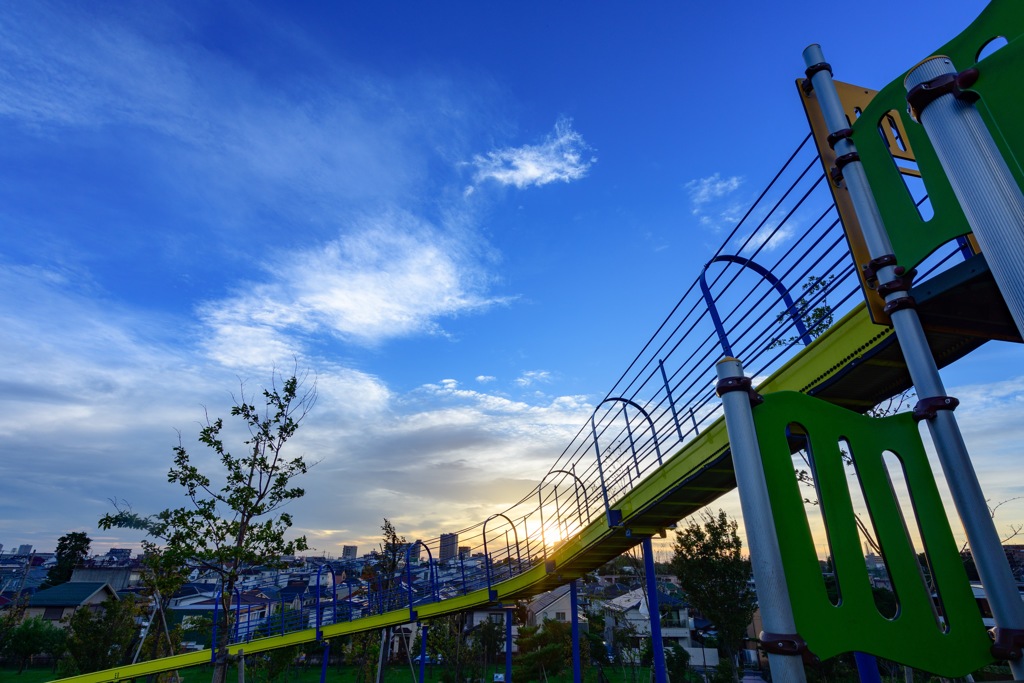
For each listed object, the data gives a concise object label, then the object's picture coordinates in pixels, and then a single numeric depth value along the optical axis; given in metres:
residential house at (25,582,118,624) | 43.91
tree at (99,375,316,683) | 10.40
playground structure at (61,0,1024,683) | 2.28
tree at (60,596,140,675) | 23.84
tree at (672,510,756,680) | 23.38
